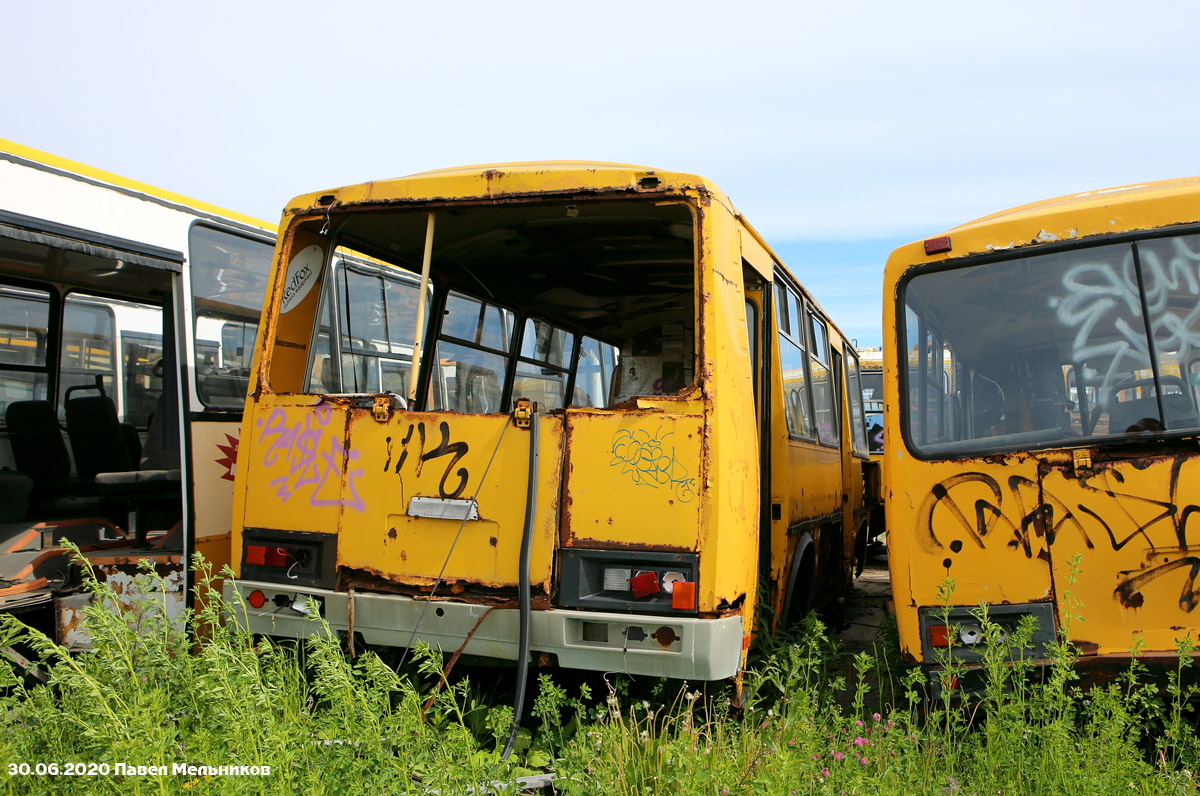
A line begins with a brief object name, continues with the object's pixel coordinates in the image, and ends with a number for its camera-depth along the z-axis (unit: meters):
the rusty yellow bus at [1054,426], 3.75
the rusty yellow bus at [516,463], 3.78
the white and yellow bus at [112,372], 4.97
